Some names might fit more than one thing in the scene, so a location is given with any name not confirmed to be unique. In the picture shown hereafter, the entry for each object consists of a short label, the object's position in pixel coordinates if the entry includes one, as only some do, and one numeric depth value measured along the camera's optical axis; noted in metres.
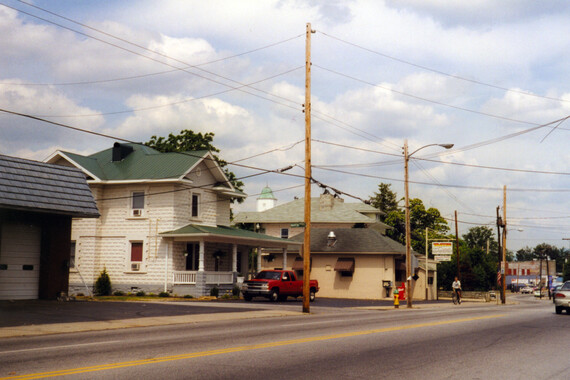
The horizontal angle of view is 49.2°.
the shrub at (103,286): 39.50
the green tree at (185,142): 57.81
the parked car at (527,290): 125.28
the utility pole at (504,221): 55.59
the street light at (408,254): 36.25
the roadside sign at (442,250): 56.44
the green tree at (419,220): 85.50
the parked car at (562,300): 29.53
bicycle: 46.29
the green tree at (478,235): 155.12
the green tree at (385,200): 90.69
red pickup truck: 36.03
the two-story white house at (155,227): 38.69
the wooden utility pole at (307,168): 28.28
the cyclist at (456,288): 45.91
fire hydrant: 35.16
